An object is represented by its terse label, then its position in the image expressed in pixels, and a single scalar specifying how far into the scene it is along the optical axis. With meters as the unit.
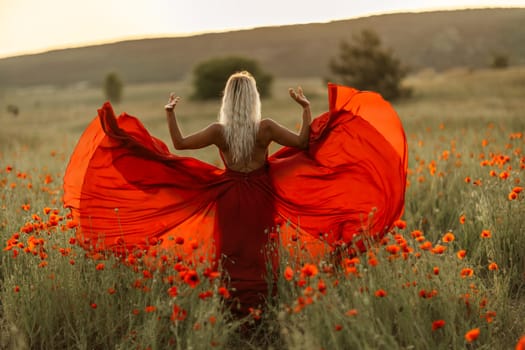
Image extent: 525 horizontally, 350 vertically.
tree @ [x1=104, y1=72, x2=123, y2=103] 44.03
